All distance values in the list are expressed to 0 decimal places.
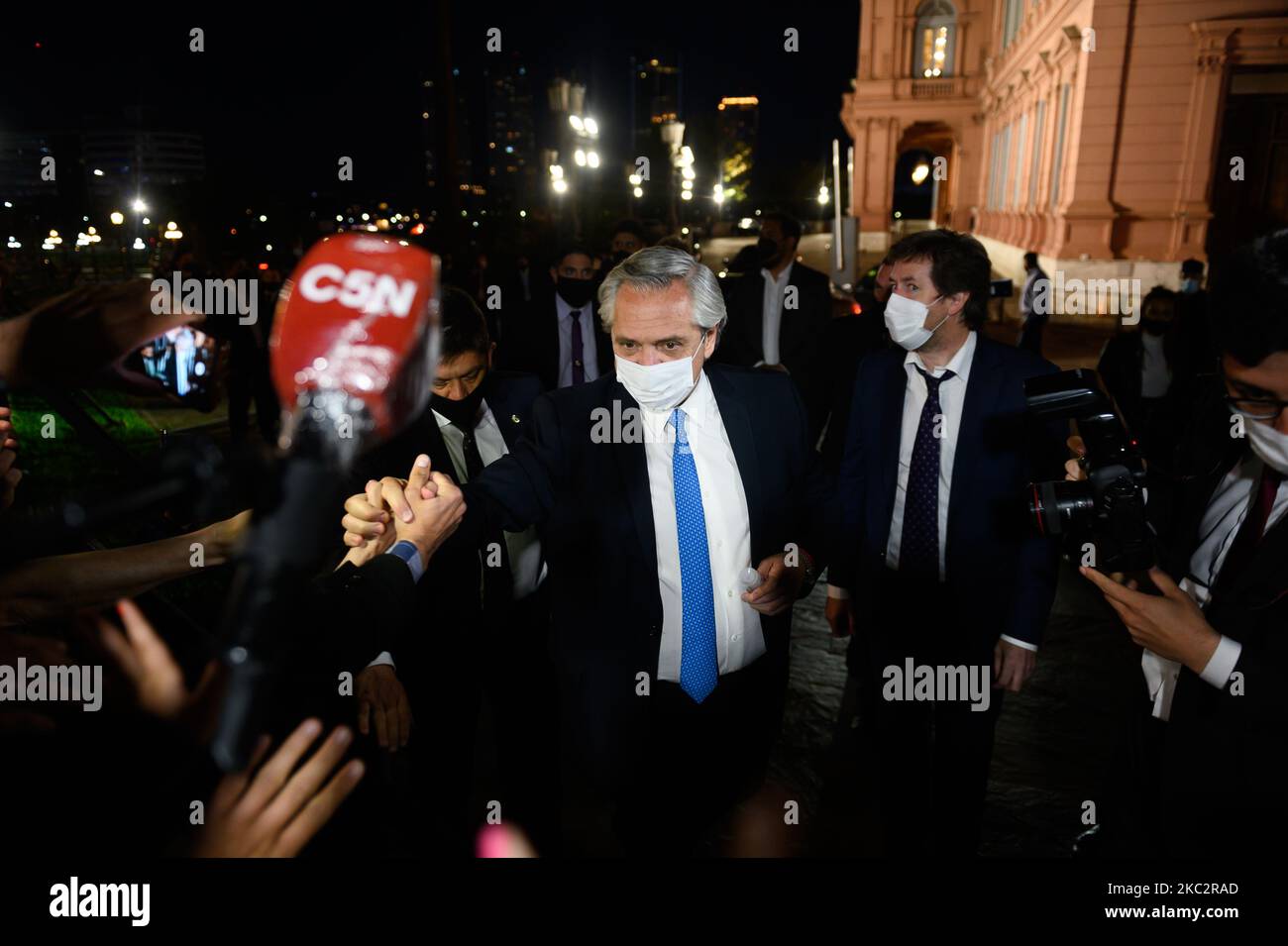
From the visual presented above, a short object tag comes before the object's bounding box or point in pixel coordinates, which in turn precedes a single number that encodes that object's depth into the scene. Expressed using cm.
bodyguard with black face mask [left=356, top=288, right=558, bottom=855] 261
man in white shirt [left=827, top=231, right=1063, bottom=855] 282
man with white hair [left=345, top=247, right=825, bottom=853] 239
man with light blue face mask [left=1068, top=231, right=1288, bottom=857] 168
